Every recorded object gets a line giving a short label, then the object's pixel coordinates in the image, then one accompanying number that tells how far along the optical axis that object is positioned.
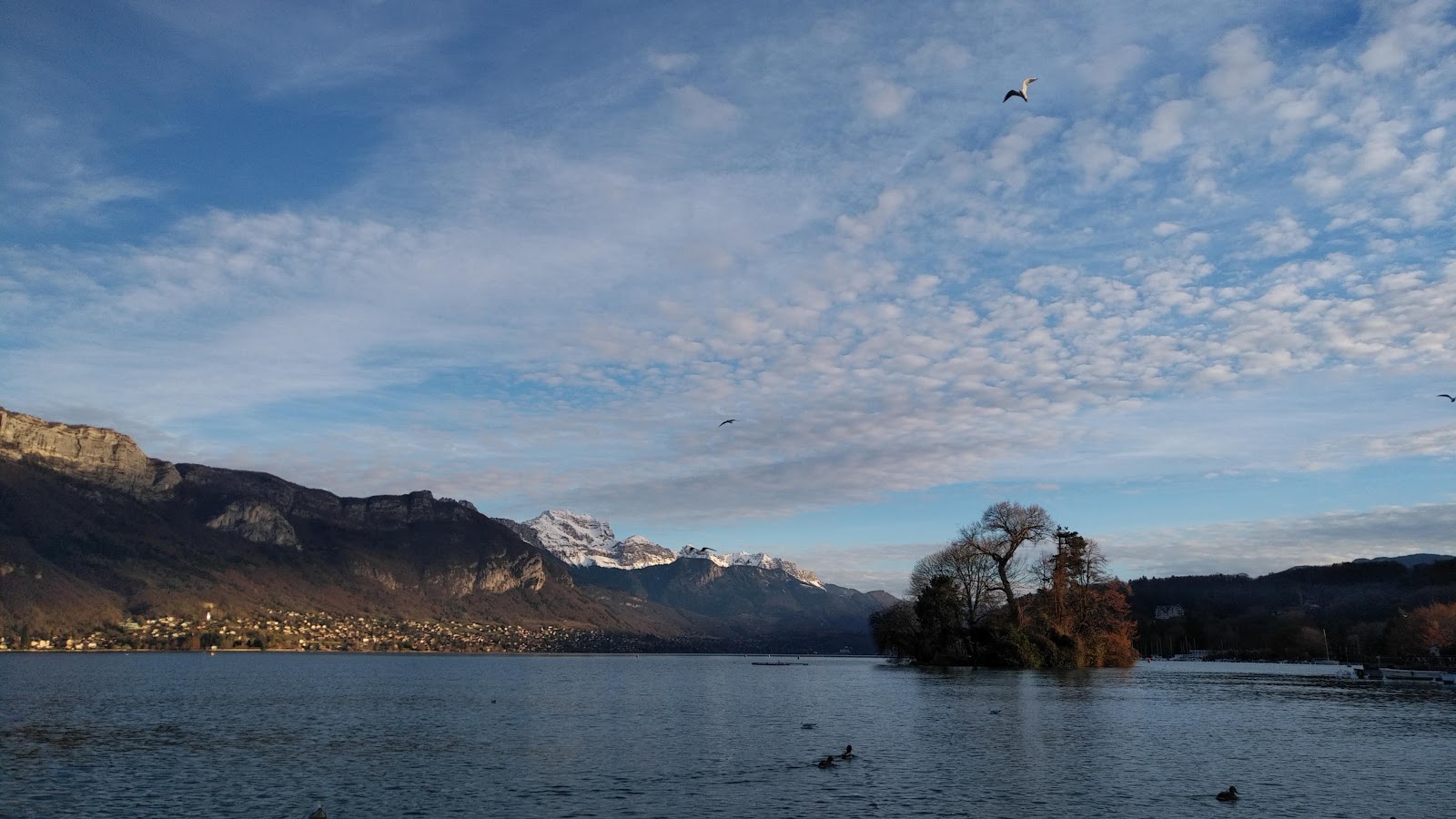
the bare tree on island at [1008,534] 111.56
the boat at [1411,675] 116.50
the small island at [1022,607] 111.75
